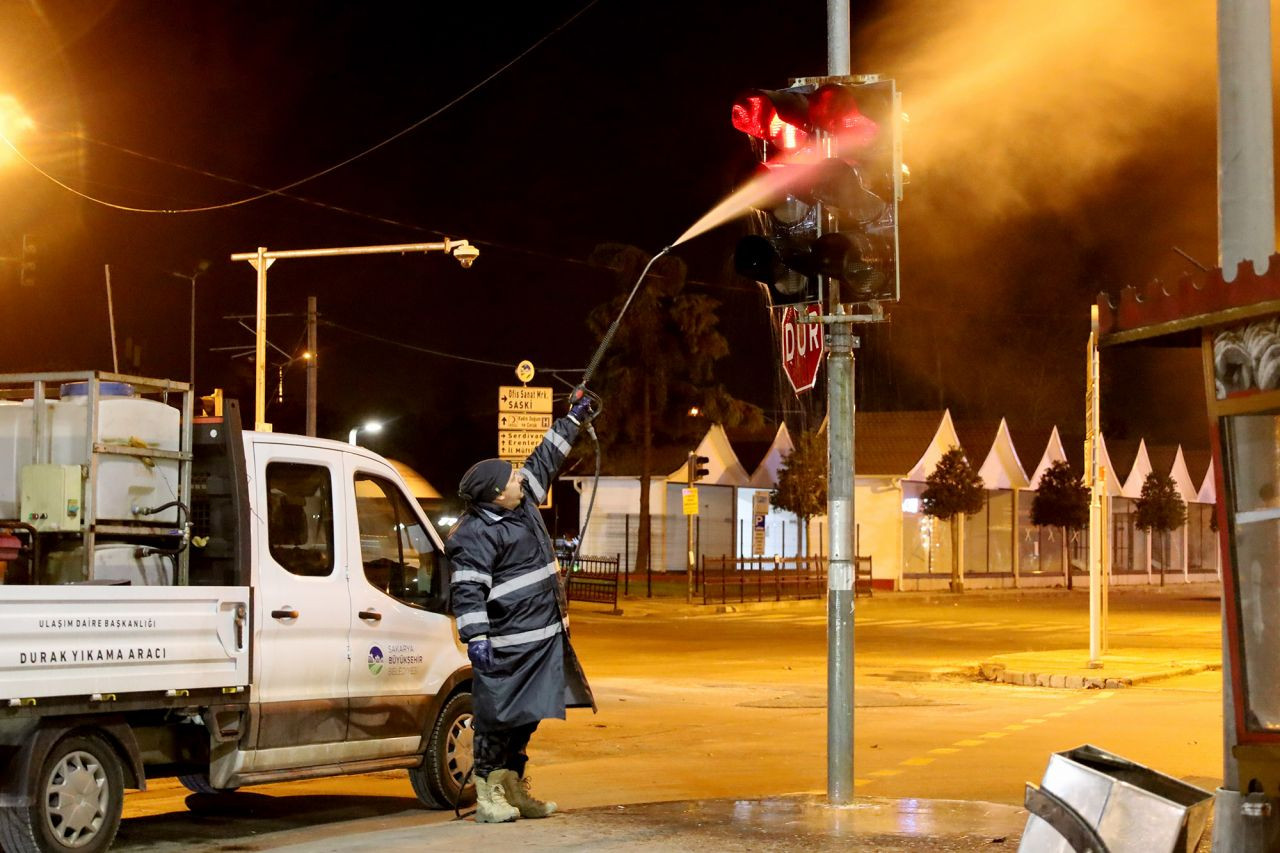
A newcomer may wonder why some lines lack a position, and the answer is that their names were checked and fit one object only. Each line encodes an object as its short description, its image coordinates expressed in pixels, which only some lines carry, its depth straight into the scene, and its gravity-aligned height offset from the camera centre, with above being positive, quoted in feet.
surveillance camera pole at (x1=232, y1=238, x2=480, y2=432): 75.92 +14.33
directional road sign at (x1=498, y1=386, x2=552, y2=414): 81.20 +7.65
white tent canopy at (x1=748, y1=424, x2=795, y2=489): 175.02 +9.66
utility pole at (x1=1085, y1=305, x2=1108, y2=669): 66.54 +2.38
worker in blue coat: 26.40 -1.39
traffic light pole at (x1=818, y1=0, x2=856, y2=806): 28.12 +0.31
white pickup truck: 24.25 -1.43
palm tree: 143.84 +16.85
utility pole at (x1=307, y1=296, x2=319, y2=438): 99.91 +11.84
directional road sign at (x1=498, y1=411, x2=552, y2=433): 81.05 +6.51
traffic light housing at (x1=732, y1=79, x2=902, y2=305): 27.35 +6.58
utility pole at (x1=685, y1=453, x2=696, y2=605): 120.98 -0.58
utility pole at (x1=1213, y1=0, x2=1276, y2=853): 20.92 +5.67
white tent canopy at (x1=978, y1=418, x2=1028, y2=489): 186.19 +10.18
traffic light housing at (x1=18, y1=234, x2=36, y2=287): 72.84 +12.99
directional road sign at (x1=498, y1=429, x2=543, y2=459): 80.84 +5.44
